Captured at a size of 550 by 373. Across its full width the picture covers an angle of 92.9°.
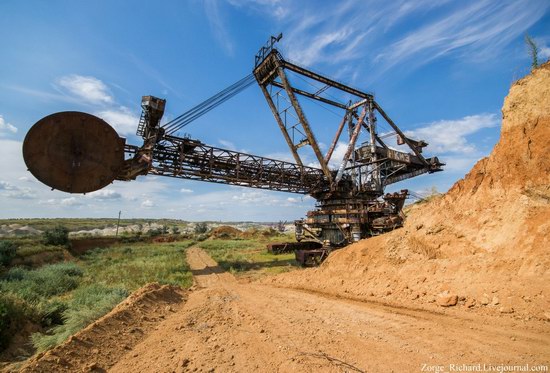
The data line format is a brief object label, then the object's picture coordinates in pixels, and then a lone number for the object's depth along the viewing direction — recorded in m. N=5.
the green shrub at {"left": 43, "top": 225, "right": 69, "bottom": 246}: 32.62
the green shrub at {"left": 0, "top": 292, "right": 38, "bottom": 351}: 6.68
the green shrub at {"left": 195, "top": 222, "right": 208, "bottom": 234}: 73.10
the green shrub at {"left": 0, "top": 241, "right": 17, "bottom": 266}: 20.44
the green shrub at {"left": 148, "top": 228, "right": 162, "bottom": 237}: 56.80
